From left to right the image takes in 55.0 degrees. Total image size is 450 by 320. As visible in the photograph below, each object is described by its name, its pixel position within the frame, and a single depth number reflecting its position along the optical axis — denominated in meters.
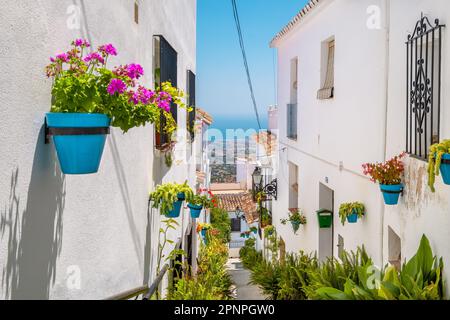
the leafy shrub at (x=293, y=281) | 6.75
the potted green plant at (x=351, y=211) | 6.09
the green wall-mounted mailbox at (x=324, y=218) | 7.84
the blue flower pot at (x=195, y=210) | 5.53
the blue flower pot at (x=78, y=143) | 2.18
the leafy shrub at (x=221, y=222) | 21.94
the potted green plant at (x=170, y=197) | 4.85
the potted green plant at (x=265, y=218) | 15.09
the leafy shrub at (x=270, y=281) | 7.55
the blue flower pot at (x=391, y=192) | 4.58
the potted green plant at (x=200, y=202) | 4.84
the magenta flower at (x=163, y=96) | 3.12
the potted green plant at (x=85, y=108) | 2.20
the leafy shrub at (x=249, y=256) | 13.77
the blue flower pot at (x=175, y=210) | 4.95
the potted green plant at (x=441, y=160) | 2.86
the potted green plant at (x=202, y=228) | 12.04
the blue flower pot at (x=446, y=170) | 2.84
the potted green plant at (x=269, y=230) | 13.97
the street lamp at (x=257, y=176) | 12.97
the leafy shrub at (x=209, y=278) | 5.38
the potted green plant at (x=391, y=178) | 4.59
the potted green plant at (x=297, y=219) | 9.83
